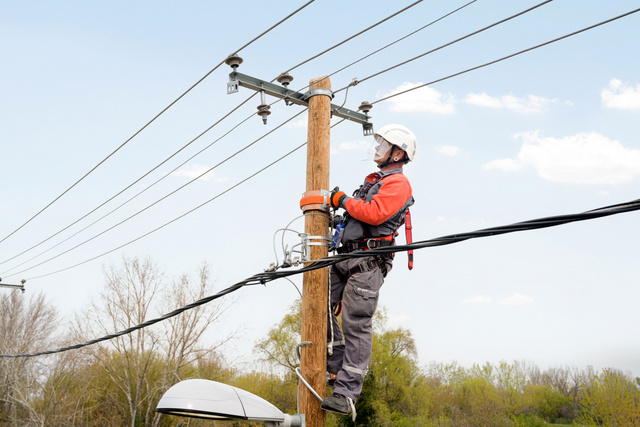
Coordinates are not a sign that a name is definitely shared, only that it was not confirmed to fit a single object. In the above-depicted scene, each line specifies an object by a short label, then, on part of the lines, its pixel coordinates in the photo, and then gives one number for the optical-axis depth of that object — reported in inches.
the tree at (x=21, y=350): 1077.1
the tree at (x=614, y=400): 996.6
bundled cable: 112.8
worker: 174.7
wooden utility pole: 180.4
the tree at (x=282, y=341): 1284.4
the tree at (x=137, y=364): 1058.1
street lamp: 178.7
